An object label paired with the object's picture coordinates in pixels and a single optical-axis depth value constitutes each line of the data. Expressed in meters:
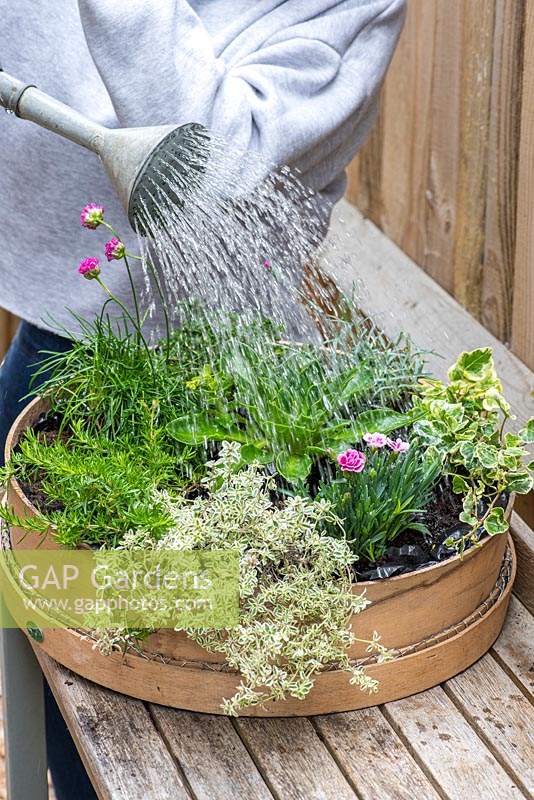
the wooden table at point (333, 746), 2.30
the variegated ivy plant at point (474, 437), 2.42
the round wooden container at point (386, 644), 2.33
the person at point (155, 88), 2.48
